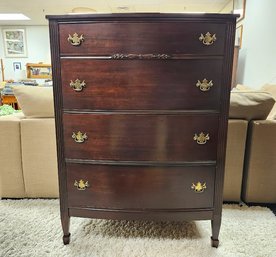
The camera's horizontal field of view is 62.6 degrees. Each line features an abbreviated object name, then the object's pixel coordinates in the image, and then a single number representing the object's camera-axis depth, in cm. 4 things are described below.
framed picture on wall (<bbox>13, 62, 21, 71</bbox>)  714
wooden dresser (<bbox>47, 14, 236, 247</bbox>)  102
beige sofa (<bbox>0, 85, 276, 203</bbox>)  152
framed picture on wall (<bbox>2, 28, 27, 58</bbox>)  692
